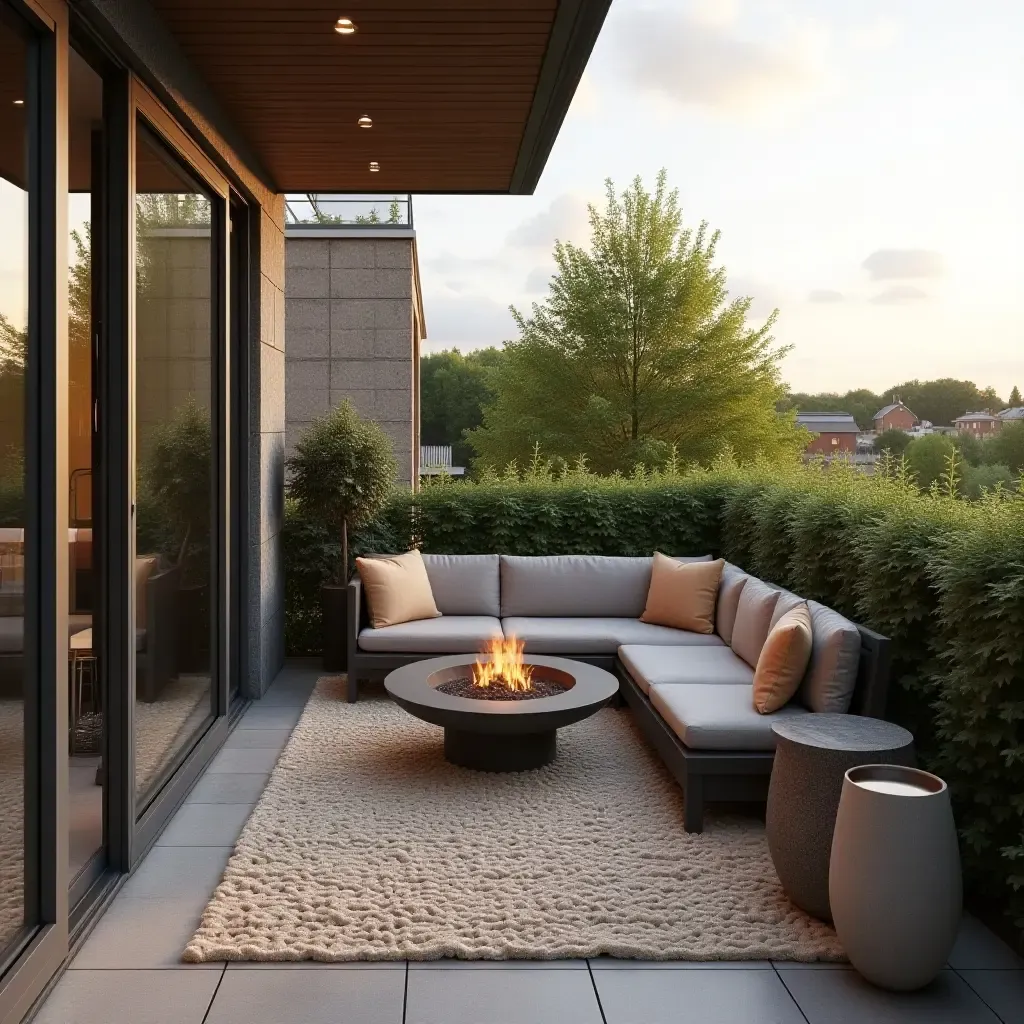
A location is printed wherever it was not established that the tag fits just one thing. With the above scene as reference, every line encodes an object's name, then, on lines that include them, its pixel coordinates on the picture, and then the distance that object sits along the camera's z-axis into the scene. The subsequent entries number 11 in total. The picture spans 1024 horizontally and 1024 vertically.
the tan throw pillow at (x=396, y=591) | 6.59
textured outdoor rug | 3.19
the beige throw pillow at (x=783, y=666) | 4.36
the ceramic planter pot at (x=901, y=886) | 2.89
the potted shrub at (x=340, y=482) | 6.98
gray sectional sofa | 4.21
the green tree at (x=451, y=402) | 33.53
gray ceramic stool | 3.37
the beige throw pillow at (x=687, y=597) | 6.45
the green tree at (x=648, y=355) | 21.42
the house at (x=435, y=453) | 28.54
